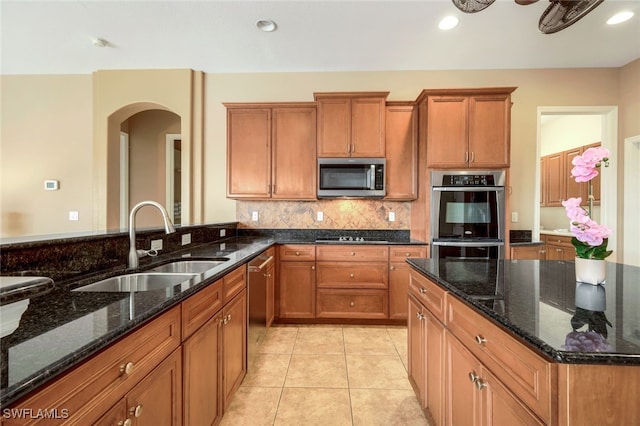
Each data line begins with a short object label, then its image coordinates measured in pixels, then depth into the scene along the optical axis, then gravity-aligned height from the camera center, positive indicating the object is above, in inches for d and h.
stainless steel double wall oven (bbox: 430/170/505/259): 108.5 -0.2
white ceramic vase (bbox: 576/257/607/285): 44.3 -9.6
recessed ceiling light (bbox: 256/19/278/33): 100.4 +72.4
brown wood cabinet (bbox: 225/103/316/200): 125.0 +29.1
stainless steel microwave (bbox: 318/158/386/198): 119.6 +16.2
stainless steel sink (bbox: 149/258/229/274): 73.2 -14.3
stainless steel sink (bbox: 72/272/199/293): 53.4 -14.8
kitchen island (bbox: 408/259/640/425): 24.6 -15.1
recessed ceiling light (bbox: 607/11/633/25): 96.7 +72.5
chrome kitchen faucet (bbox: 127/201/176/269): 59.1 -4.4
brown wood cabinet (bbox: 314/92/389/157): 119.8 +40.0
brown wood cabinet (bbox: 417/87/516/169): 110.0 +35.9
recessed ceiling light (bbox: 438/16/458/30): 97.3 +71.3
